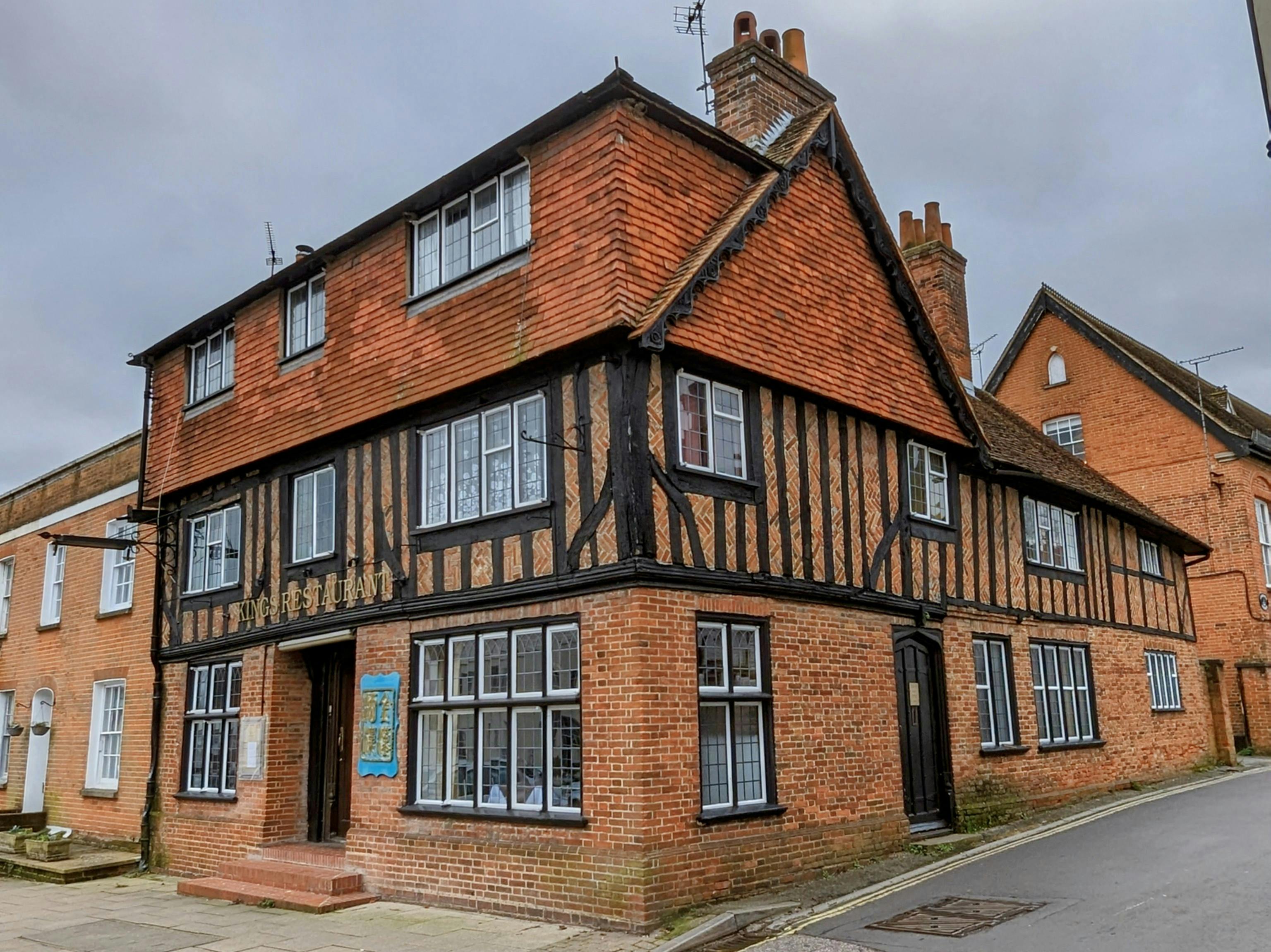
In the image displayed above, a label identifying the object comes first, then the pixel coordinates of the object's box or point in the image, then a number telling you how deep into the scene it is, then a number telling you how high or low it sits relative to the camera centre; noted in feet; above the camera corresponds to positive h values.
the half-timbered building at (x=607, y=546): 35.73 +6.42
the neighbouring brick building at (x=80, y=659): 58.75 +3.90
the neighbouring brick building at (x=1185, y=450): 82.84 +19.26
